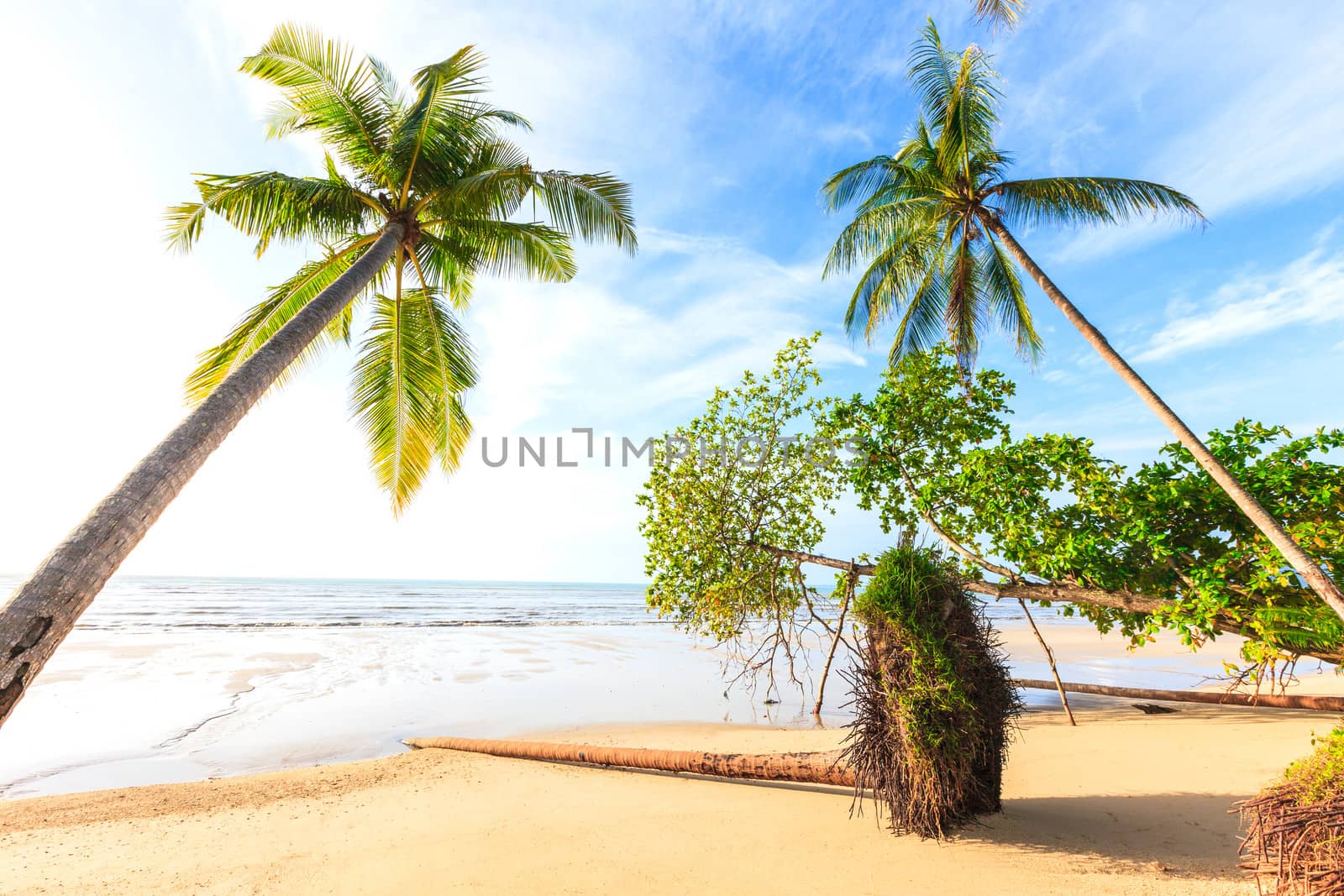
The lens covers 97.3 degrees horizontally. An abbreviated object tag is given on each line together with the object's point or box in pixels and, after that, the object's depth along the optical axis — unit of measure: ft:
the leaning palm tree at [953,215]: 30.42
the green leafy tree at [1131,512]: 16.19
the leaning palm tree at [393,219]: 26.16
